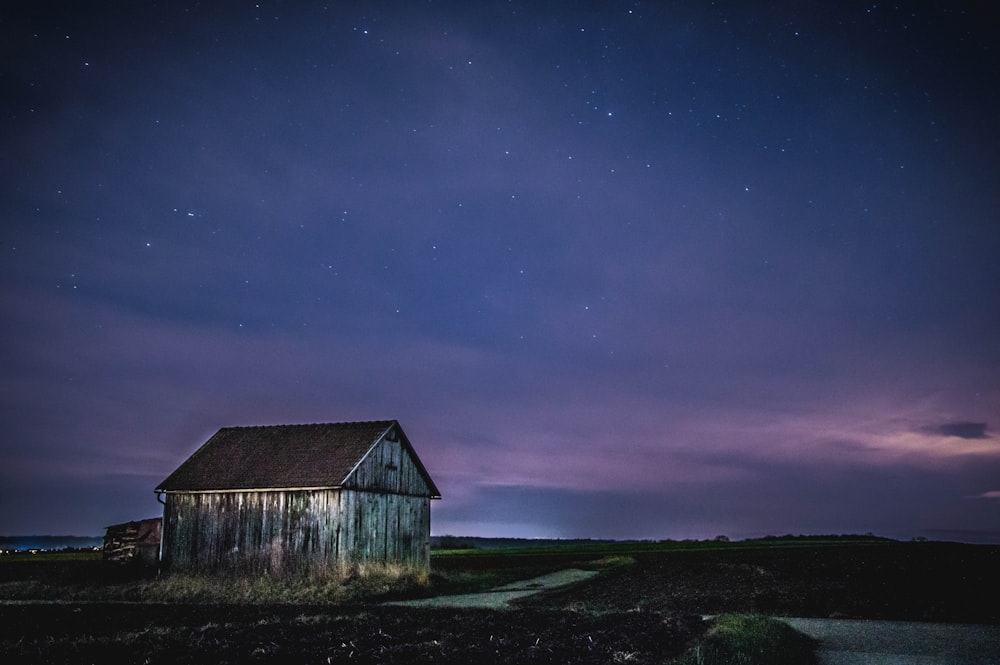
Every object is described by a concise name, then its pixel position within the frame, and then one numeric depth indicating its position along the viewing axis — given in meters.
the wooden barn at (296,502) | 29.70
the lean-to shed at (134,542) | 32.22
